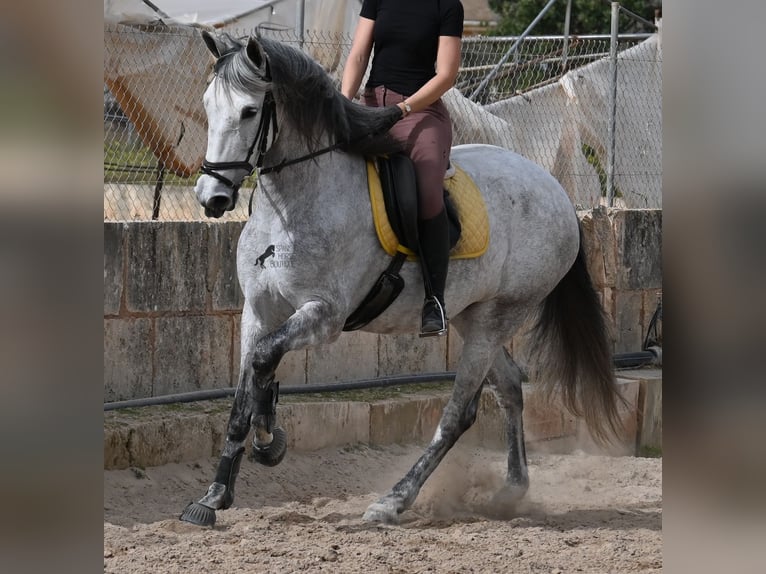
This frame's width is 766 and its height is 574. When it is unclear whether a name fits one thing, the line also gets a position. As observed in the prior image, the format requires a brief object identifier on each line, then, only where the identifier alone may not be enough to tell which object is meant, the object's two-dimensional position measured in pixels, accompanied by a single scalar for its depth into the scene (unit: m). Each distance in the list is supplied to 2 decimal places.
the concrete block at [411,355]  15.72
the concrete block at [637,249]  18.41
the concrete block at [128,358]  12.97
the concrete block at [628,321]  18.45
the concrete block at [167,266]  13.23
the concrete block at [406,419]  14.45
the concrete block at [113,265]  12.98
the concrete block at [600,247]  18.20
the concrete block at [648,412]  17.22
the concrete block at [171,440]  12.08
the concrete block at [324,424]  13.68
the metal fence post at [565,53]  19.22
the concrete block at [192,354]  13.42
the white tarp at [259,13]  17.41
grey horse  9.45
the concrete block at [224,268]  13.94
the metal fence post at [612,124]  18.81
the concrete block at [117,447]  11.77
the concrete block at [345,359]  14.98
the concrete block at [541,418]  16.17
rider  10.45
